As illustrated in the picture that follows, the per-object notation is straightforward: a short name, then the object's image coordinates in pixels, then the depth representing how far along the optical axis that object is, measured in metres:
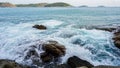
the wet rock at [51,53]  5.24
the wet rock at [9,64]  4.44
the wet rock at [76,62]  4.93
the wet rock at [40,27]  8.32
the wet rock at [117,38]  5.92
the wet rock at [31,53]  5.41
